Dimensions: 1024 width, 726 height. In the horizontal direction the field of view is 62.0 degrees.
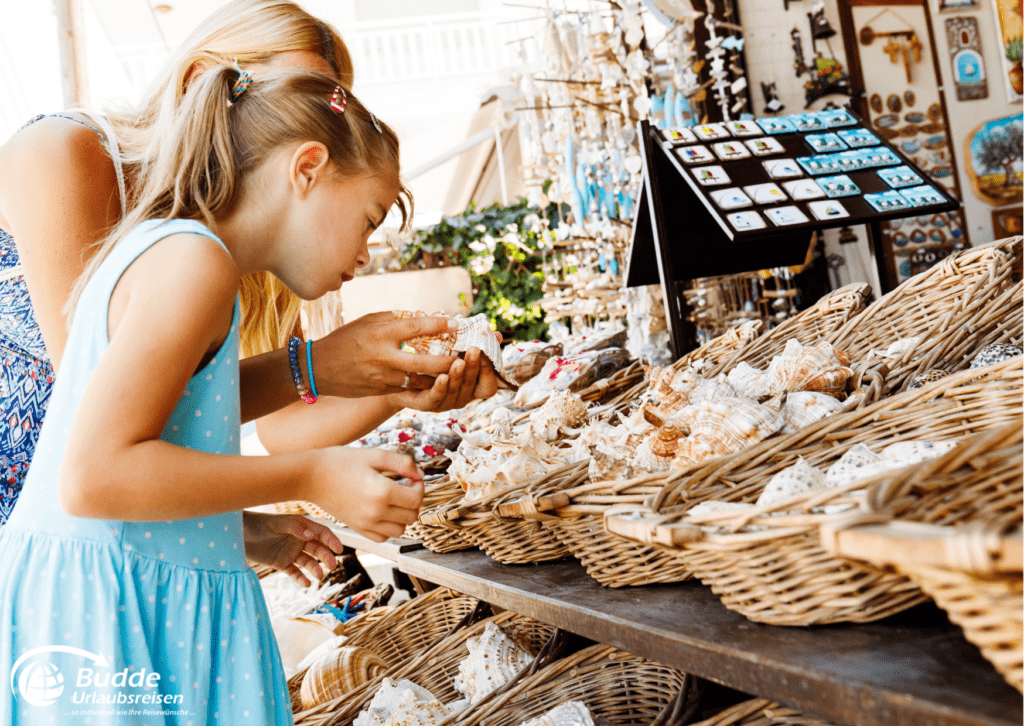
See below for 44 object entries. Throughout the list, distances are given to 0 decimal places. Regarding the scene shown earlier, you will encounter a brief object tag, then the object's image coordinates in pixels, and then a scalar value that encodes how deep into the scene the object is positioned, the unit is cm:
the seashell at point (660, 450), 105
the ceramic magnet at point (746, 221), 197
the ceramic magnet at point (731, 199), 203
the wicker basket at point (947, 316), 124
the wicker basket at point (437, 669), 172
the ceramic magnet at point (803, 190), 212
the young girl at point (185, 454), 84
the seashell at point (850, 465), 79
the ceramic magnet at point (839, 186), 214
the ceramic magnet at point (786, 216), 202
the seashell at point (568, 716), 129
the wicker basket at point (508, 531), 118
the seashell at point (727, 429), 98
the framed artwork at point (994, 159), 477
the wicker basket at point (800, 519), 71
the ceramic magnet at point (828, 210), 207
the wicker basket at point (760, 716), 99
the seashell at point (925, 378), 115
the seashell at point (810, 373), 120
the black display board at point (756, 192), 206
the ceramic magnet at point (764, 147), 225
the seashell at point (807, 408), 107
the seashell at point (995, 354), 112
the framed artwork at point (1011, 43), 472
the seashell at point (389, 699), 158
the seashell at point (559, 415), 152
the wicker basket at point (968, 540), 49
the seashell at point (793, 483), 79
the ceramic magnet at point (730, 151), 221
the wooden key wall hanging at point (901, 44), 470
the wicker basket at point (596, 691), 137
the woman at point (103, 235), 110
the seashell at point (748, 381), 126
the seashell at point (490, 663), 159
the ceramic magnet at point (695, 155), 217
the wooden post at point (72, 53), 328
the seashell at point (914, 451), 76
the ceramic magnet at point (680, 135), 225
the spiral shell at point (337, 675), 191
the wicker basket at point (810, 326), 174
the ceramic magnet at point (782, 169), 218
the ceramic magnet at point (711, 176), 210
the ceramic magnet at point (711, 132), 227
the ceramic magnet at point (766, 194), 208
